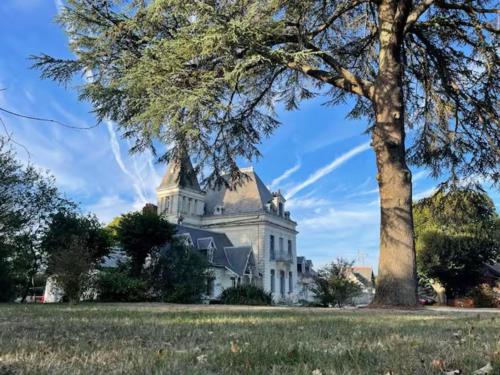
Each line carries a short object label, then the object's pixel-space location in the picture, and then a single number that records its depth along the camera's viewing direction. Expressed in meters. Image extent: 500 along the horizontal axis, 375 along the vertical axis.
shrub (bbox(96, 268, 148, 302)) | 19.23
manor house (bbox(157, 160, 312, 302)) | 44.31
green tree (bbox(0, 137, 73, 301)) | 21.28
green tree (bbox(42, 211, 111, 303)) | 14.75
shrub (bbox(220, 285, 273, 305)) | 19.42
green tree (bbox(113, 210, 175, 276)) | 23.27
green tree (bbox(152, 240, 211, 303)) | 20.69
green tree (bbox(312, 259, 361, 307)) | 18.67
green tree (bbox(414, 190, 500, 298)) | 35.44
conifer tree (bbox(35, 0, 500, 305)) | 10.04
